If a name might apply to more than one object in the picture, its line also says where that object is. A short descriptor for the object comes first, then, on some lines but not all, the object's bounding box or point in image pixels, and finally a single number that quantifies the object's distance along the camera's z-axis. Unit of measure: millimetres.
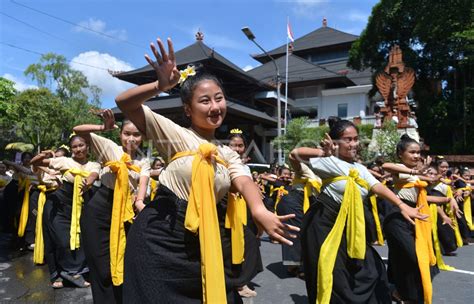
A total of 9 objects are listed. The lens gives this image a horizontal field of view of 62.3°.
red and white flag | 21567
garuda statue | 16812
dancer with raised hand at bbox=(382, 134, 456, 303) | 3816
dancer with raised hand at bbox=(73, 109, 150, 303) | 3447
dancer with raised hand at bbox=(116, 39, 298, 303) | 2023
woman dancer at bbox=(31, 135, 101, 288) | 4797
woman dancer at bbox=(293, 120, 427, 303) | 3137
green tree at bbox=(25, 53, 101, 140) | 25172
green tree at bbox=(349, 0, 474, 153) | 19203
